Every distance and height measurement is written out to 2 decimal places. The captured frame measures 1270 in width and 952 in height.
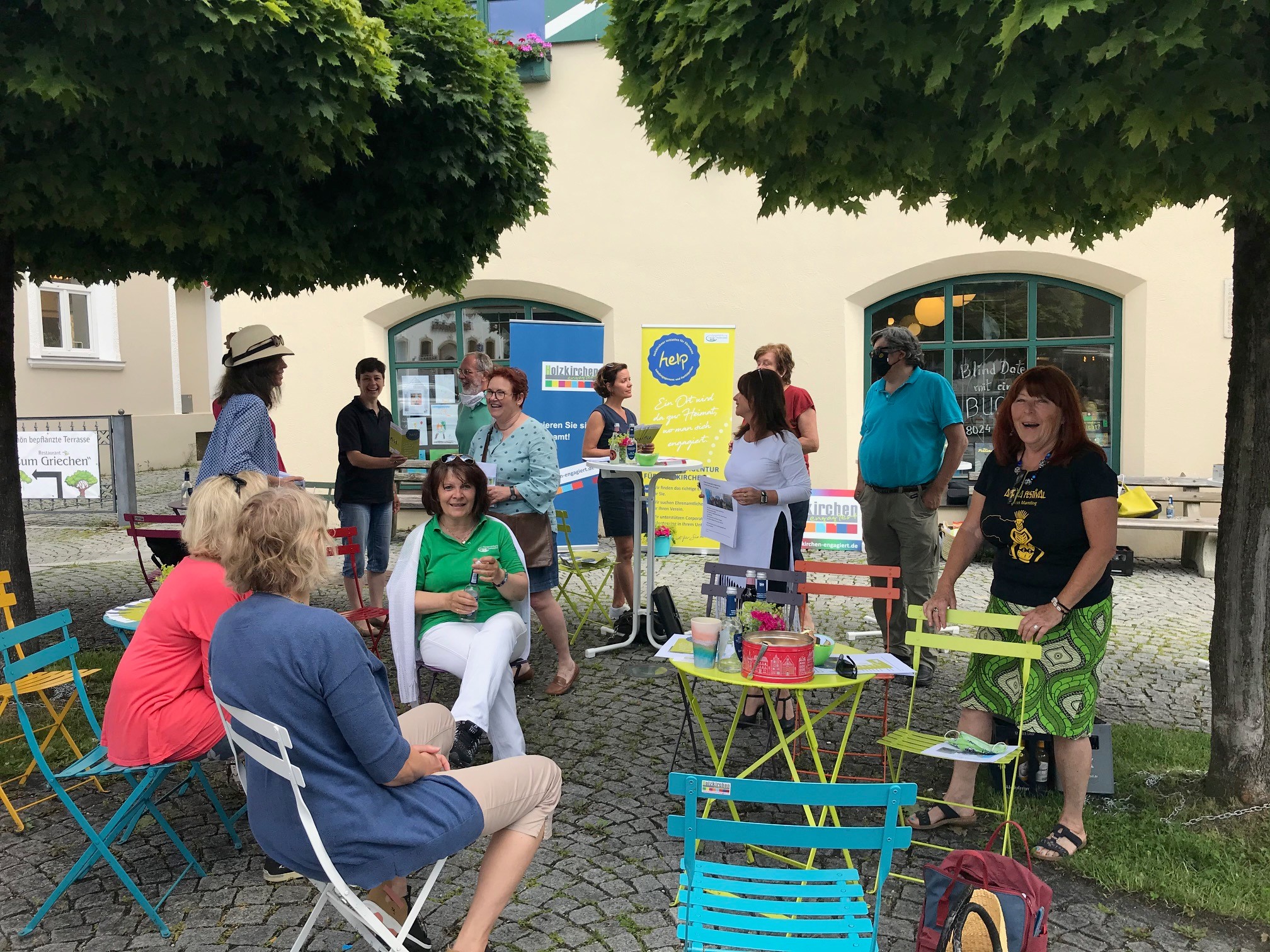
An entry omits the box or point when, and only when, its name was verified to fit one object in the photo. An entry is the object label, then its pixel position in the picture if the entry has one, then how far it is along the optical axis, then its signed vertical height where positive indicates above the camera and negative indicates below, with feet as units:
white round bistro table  19.30 -1.28
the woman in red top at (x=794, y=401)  20.12 +0.31
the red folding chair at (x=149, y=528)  19.56 -2.23
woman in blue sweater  7.91 -2.50
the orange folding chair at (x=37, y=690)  12.85 -3.69
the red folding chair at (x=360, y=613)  18.08 -3.63
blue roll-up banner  31.01 +1.07
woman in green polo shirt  13.51 -2.59
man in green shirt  22.68 +0.47
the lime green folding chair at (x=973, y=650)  11.32 -2.79
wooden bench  28.27 -3.66
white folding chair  7.66 -3.38
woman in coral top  10.39 -2.77
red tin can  11.36 -2.88
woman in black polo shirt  21.34 -1.09
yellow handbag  28.78 -2.75
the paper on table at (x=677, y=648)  12.73 -3.06
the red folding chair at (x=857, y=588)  13.79 -2.50
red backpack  8.54 -4.31
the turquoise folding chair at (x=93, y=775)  10.28 -4.04
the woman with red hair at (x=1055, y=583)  11.62 -2.06
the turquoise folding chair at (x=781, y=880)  7.29 -3.94
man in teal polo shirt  18.03 -0.75
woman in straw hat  15.71 +0.24
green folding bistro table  11.19 -3.60
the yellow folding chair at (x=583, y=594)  21.52 -3.99
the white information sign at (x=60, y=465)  38.60 -1.75
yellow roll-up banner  32.24 +0.47
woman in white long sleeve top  15.83 -1.06
